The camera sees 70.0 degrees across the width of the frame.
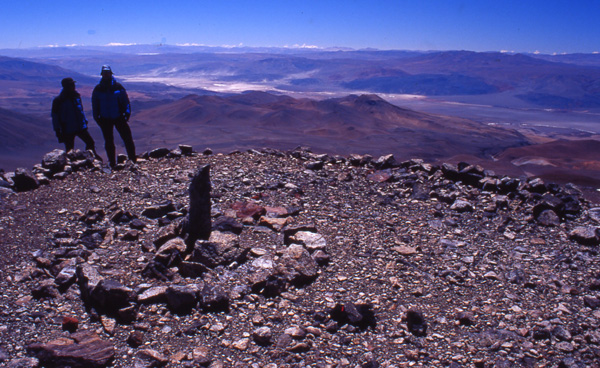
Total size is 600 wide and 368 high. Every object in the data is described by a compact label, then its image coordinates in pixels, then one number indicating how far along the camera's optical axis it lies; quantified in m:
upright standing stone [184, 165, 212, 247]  3.77
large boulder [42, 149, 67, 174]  6.16
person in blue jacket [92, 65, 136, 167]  6.39
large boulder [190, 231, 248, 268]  3.49
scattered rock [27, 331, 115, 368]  2.44
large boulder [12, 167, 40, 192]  5.55
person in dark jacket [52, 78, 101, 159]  6.59
